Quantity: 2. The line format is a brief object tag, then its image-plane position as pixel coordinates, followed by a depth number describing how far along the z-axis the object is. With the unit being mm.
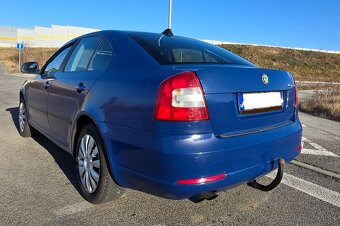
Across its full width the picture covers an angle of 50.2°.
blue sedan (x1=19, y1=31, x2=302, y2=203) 2600
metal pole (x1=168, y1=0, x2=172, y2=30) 13858
